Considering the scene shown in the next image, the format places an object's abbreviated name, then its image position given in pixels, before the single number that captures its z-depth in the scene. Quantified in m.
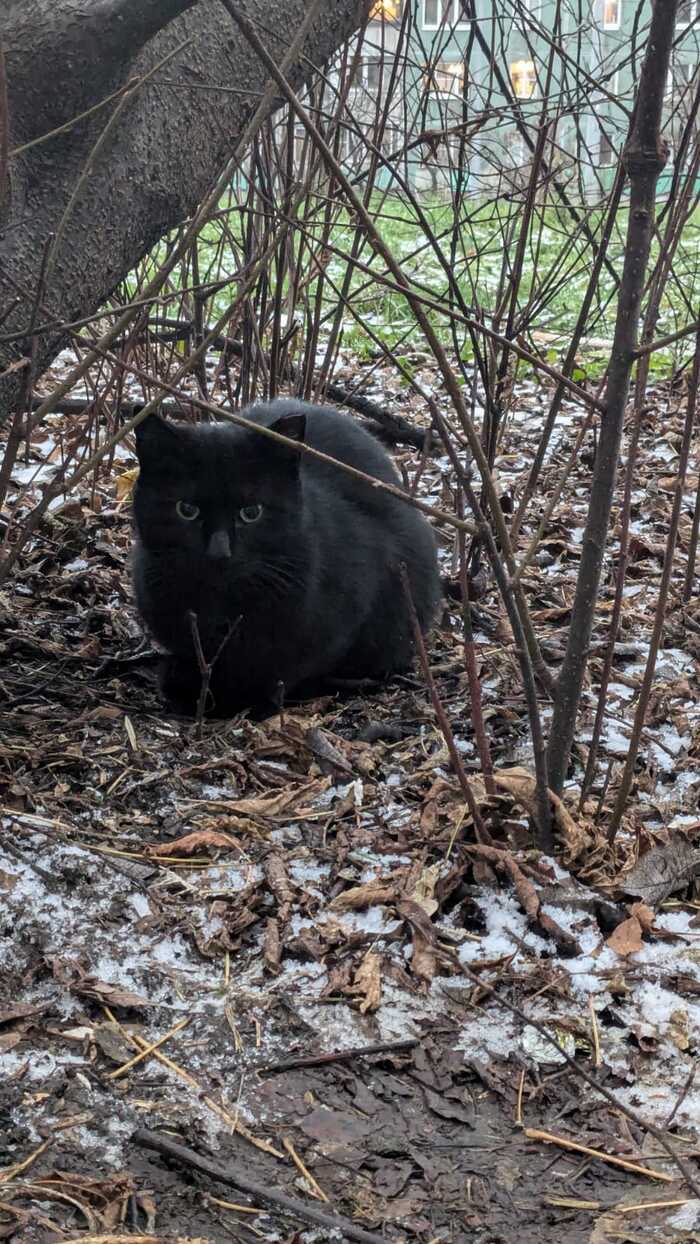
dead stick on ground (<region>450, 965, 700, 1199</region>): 1.65
